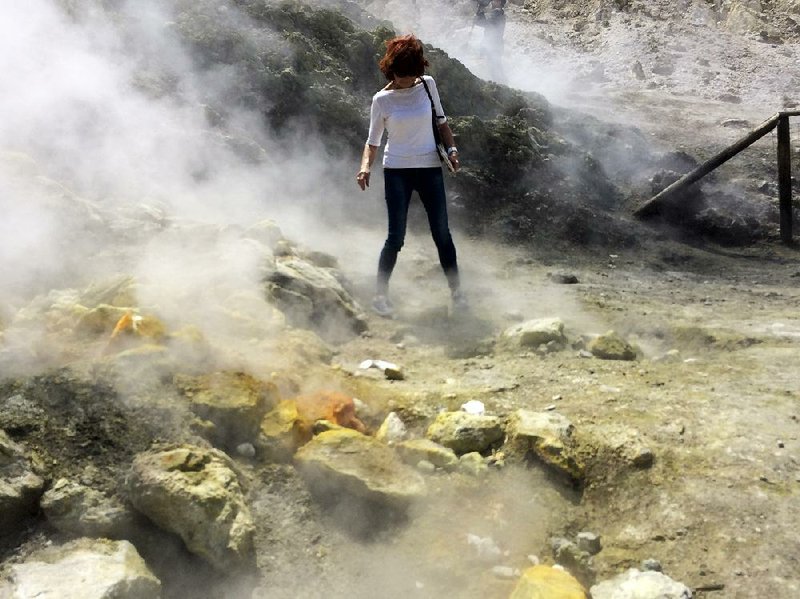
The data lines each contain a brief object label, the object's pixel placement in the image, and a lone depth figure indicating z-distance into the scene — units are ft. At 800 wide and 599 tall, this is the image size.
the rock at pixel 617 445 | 7.64
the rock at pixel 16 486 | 6.18
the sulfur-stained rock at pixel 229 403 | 7.76
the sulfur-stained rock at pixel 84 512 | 6.27
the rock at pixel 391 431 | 8.45
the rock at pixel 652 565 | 6.32
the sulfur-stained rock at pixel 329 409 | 8.50
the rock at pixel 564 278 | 16.61
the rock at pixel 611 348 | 11.33
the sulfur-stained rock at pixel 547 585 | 5.96
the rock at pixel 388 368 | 10.41
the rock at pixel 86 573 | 5.53
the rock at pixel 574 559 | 6.57
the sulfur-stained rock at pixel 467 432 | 8.20
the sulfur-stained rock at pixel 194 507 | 6.33
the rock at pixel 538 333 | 11.74
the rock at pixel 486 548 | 6.72
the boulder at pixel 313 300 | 11.94
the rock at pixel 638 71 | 42.15
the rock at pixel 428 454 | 7.88
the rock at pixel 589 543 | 6.82
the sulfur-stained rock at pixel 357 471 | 7.21
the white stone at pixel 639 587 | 5.86
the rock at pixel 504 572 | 6.56
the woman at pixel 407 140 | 11.66
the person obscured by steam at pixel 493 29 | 40.88
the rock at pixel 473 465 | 7.75
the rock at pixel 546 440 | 7.69
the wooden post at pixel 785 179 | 20.86
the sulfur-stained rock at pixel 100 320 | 9.37
